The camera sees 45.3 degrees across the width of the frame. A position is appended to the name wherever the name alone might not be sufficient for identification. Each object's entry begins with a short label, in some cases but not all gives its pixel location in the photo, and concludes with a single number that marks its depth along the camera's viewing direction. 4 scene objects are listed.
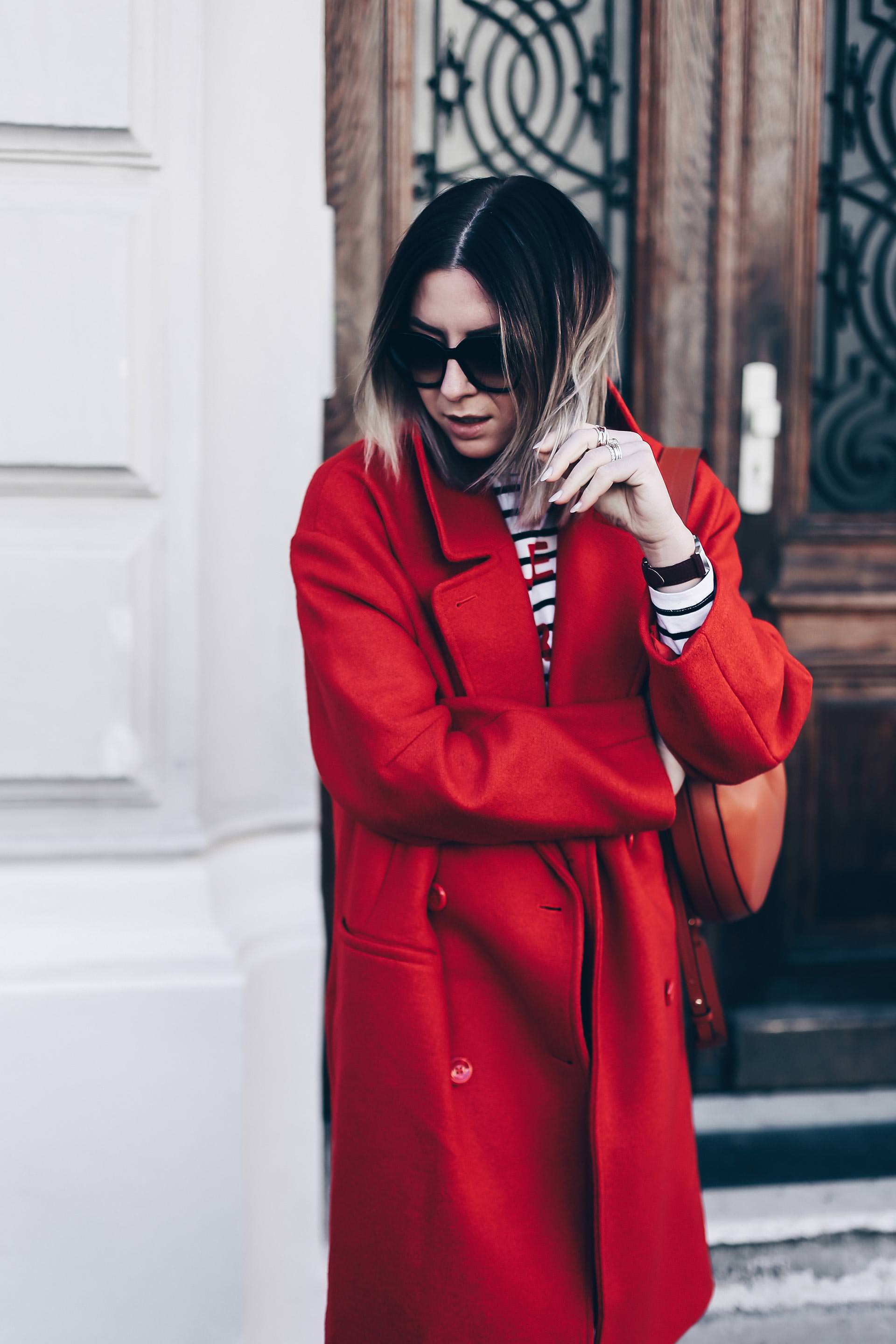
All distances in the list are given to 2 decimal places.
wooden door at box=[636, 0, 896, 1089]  2.27
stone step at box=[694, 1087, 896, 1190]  2.31
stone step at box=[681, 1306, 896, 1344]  2.05
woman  1.25
